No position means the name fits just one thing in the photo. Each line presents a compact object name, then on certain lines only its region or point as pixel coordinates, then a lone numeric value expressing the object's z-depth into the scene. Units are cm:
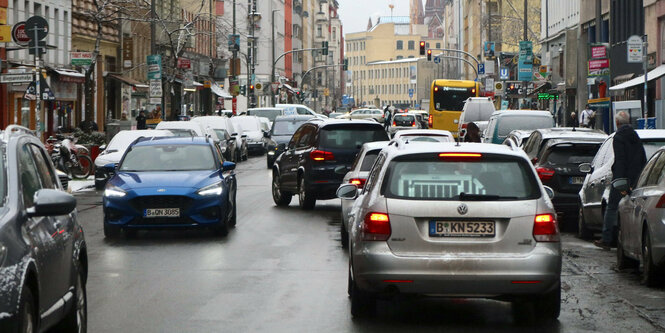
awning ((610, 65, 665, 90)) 4184
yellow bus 6456
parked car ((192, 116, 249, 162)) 4666
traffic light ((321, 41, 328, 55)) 8658
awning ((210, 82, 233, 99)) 9575
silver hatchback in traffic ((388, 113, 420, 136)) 8175
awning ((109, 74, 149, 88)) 6489
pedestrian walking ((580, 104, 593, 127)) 4975
